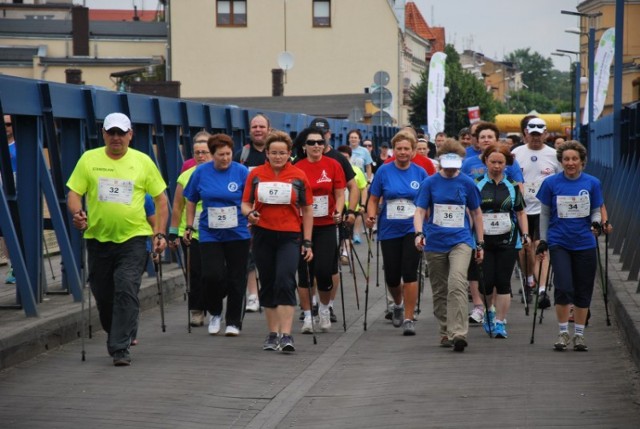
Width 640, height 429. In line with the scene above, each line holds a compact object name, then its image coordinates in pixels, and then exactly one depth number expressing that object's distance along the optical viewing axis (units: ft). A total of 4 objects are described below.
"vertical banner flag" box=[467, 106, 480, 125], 245.65
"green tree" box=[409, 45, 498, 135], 339.36
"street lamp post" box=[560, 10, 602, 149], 147.64
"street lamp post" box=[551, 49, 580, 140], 217.87
